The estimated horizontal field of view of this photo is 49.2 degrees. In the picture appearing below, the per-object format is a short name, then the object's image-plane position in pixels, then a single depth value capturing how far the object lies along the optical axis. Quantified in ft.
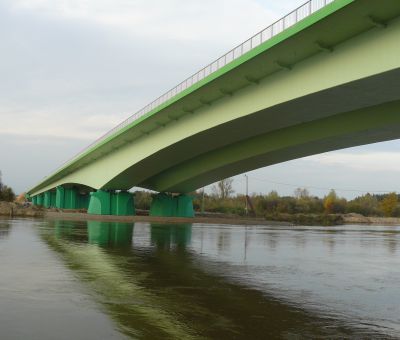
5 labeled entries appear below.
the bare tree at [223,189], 402.93
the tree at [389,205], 431.84
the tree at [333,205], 438.81
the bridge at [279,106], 50.57
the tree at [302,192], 545.85
